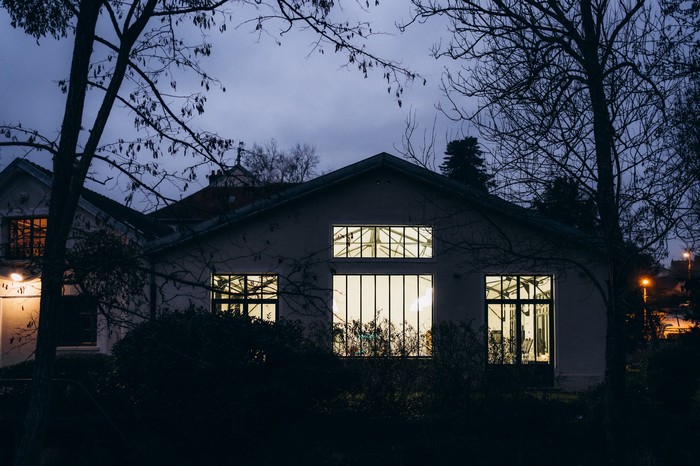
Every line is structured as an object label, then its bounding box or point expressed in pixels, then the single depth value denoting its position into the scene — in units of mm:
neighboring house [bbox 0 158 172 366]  17250
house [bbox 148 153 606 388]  15477
